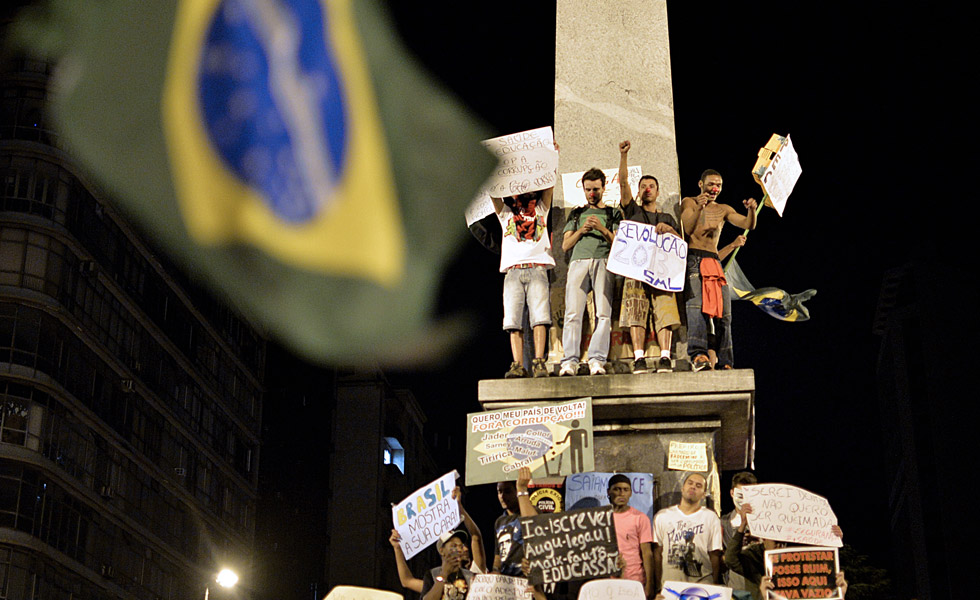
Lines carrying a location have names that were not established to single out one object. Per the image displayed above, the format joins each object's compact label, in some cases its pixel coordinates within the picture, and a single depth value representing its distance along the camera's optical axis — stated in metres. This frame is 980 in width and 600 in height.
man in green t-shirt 12.47
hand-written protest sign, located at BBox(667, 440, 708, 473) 11.80
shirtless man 12.50
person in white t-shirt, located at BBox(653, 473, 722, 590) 10.70
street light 30.81
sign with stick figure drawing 11.33
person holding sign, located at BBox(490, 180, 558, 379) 12.73
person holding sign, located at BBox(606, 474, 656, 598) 10.70
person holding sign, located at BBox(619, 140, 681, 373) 12.43
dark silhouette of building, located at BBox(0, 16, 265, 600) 45.22
